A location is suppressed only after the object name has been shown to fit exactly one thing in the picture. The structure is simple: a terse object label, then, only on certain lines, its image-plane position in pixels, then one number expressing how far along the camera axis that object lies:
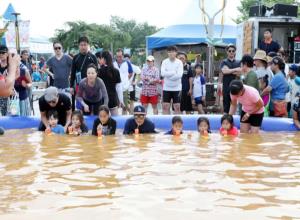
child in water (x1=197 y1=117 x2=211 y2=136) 8.01
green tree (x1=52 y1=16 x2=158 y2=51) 45.20
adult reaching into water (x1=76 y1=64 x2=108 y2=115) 8.62
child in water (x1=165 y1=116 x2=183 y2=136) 8.00
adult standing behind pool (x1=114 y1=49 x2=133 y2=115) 11.29
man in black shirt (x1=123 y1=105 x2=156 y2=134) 8.10
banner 13.42
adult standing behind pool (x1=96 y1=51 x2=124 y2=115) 9.27
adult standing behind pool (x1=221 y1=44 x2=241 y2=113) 9.90
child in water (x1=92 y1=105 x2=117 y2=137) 8.04
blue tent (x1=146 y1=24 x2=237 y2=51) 17.34
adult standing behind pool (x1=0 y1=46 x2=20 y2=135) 4.65
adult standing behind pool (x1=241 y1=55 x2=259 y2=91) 8.84
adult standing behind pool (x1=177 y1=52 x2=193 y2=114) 10.98
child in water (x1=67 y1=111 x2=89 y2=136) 8.17
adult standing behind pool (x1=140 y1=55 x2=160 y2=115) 10.86
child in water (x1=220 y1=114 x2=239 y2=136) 8.01
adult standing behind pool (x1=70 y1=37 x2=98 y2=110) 9.35
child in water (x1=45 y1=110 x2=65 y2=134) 8.28
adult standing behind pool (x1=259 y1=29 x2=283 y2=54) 10.98
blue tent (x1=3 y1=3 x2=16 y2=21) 13.92
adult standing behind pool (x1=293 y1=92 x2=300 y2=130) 8.34
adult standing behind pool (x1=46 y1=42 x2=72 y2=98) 9.92
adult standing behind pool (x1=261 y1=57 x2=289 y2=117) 8.84
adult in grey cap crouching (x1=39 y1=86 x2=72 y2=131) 8.26
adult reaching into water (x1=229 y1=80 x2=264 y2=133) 7.61
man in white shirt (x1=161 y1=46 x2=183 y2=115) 10.16
